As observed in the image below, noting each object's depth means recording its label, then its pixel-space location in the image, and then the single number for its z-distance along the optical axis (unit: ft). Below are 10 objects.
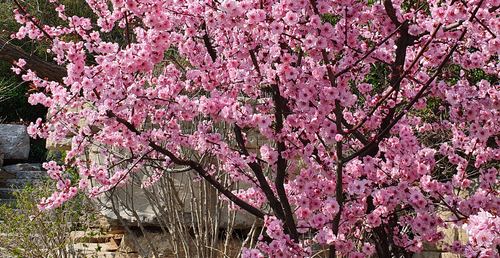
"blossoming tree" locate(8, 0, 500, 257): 6.88
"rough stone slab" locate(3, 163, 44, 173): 33.39
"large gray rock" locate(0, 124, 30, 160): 35.29
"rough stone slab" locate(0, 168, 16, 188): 32.63
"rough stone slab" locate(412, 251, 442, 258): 14.08
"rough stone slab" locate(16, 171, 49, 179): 32.30
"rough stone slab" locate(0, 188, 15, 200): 29.58
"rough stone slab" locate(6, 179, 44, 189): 31.48
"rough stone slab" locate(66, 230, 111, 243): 19.63
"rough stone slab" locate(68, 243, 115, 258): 16.61
